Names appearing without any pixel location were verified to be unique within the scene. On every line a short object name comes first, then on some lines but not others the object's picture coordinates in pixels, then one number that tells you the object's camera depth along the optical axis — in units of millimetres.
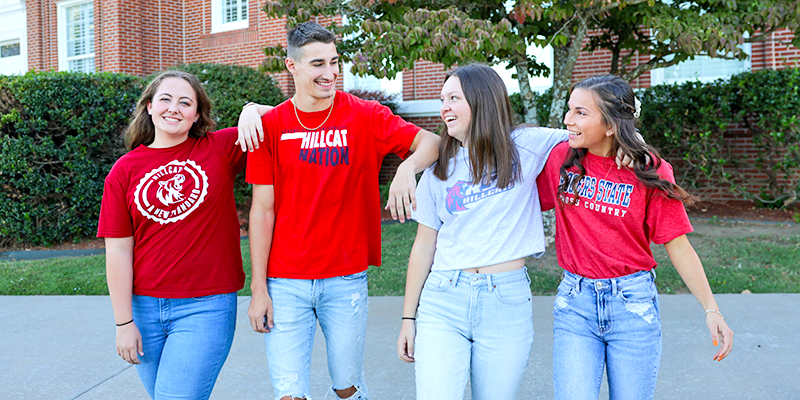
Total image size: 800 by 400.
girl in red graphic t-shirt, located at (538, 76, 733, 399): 2293
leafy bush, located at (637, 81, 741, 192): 9086
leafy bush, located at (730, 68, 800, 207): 8453
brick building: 12547
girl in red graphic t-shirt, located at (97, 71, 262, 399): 2559
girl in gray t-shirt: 2340
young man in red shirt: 2621
